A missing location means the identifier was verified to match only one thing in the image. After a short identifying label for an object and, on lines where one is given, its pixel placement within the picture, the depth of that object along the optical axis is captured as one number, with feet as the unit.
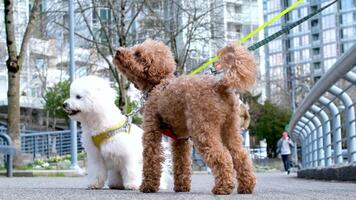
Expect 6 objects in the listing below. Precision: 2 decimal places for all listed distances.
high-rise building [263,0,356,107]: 218.59
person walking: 90.05
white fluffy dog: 23.26
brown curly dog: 18.12
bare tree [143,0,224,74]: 94.84
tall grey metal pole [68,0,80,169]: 66.23
